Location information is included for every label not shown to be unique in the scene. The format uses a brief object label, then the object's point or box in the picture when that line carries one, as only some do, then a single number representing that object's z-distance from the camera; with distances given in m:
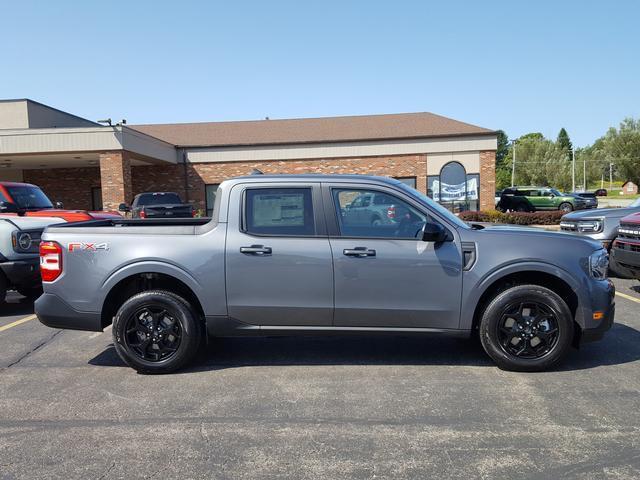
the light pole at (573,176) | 65.61
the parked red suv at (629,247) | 7.38
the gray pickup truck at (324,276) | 4.59
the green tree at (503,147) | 121.25
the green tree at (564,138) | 129.60
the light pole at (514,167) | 69.12
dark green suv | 32.44
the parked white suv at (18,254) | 7.23
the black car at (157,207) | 15.66
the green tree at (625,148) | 55.19
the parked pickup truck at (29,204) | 8.84
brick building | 26.92
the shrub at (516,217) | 23.64
